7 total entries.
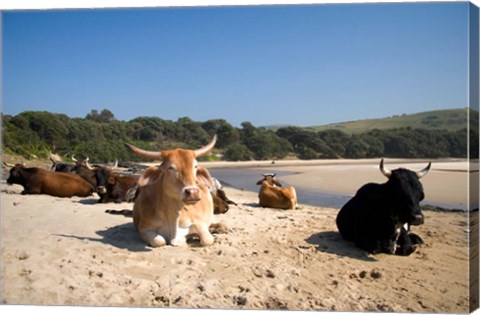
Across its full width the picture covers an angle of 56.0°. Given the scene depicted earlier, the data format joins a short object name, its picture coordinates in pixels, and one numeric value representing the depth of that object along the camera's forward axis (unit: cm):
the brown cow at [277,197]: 768
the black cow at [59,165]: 696
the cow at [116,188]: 749
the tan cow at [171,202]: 427
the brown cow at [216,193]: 474
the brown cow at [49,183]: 827
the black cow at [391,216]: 433
